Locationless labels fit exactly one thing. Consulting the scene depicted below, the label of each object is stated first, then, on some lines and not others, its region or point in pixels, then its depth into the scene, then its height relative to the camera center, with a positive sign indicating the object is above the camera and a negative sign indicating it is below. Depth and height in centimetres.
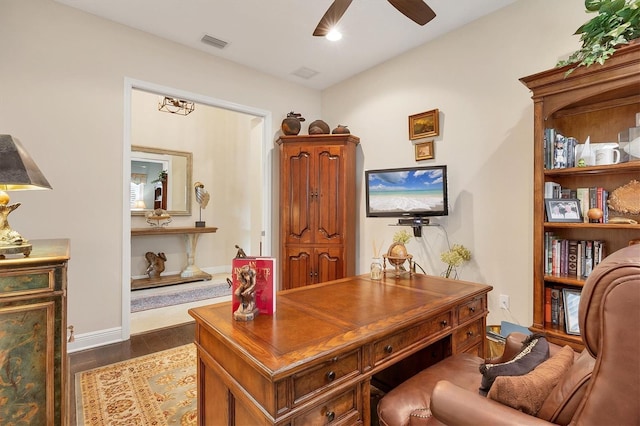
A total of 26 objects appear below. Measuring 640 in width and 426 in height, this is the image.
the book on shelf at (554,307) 220 -64
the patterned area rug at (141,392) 186 -120
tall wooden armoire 370 +10
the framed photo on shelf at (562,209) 214 +5
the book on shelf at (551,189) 220 +19
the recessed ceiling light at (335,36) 303 +179
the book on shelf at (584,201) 215 +10
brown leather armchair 68 -39
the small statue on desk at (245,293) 133 -33
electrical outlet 268 -74
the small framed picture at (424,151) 321 +68
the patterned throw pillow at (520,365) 105 -51
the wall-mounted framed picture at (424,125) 314 +95
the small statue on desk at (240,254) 148 -19
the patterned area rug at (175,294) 422 -118
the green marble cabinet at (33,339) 146 -60
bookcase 200 +52
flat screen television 298 +25
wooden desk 103 -52
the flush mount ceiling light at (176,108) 516 +195
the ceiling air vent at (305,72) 385 +182
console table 502 -89
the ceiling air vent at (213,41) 318 +182
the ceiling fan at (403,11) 197 +135
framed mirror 544 +65
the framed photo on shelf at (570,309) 210 -63
